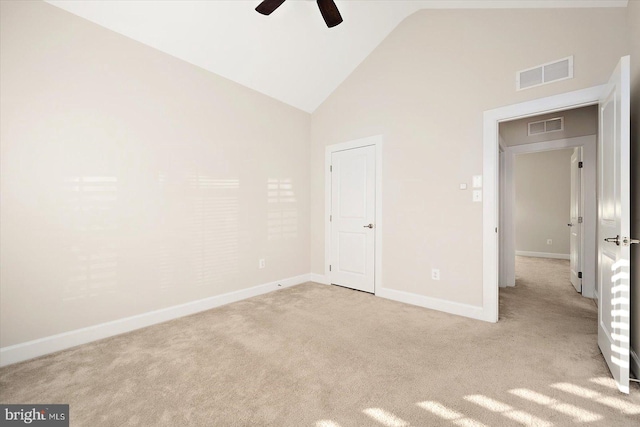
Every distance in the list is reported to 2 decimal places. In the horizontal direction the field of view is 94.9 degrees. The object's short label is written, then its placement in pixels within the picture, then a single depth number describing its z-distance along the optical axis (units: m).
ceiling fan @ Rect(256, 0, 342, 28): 2.36
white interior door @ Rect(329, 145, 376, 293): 4.04
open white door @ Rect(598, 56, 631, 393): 1.81
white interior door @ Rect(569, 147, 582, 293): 4.08
